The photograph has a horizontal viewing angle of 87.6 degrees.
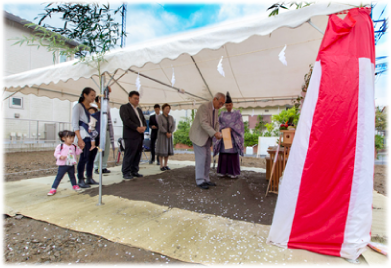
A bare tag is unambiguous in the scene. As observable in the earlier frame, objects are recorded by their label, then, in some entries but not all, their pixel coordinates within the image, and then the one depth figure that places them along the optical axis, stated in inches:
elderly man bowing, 131.7
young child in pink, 112.4
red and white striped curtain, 57.2
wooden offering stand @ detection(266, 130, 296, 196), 105.7
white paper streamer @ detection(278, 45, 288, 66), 86.2
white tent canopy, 83.1
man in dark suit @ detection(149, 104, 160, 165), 219.1
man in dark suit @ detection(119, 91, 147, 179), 152.0
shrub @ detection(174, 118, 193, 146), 548.6
